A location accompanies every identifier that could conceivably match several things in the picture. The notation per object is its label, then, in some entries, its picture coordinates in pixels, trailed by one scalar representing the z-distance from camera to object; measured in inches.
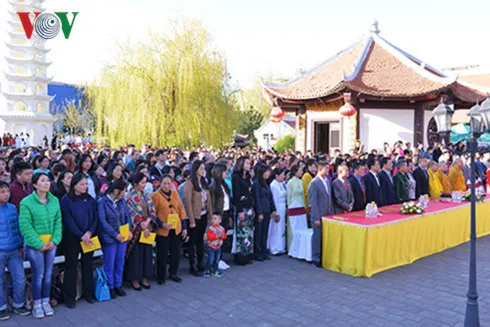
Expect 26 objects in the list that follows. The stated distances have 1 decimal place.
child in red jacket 260.5
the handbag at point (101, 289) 221.6
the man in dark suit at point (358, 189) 313.3
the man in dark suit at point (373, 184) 326.6
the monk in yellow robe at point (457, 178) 412.2
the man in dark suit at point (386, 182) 343.0
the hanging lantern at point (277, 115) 698.2
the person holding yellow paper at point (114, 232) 221.0
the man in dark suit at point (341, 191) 296.9
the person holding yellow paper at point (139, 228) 236.7
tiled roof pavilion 607.2
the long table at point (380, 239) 261.1
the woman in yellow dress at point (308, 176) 330.3
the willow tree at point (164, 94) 741.9
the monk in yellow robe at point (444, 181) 403.2
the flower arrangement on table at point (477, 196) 367.7
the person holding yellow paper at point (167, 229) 244.9
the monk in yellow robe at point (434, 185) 386.6
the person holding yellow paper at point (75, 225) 208.5
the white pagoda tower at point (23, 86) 1649.9
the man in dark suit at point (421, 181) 377.7
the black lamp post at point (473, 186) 182.2
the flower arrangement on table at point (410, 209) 295.1
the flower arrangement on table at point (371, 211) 281.0
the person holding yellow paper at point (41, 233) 192.9
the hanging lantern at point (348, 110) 606.9
